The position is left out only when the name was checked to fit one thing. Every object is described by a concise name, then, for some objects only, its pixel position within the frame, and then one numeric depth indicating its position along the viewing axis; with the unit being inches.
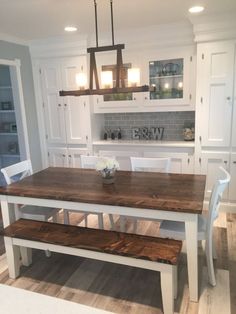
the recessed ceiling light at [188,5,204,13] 108.9
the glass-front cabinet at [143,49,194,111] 140.9
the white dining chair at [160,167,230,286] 82.8
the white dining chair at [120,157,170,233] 113.7
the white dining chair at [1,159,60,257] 105.2
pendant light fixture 86.4
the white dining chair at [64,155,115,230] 122.6
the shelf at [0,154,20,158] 201.6
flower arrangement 96.5
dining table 78.6
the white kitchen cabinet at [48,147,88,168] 167.8
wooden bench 74.0
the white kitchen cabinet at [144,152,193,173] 144.7
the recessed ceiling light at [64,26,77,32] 131.9
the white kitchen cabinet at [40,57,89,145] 159.2
